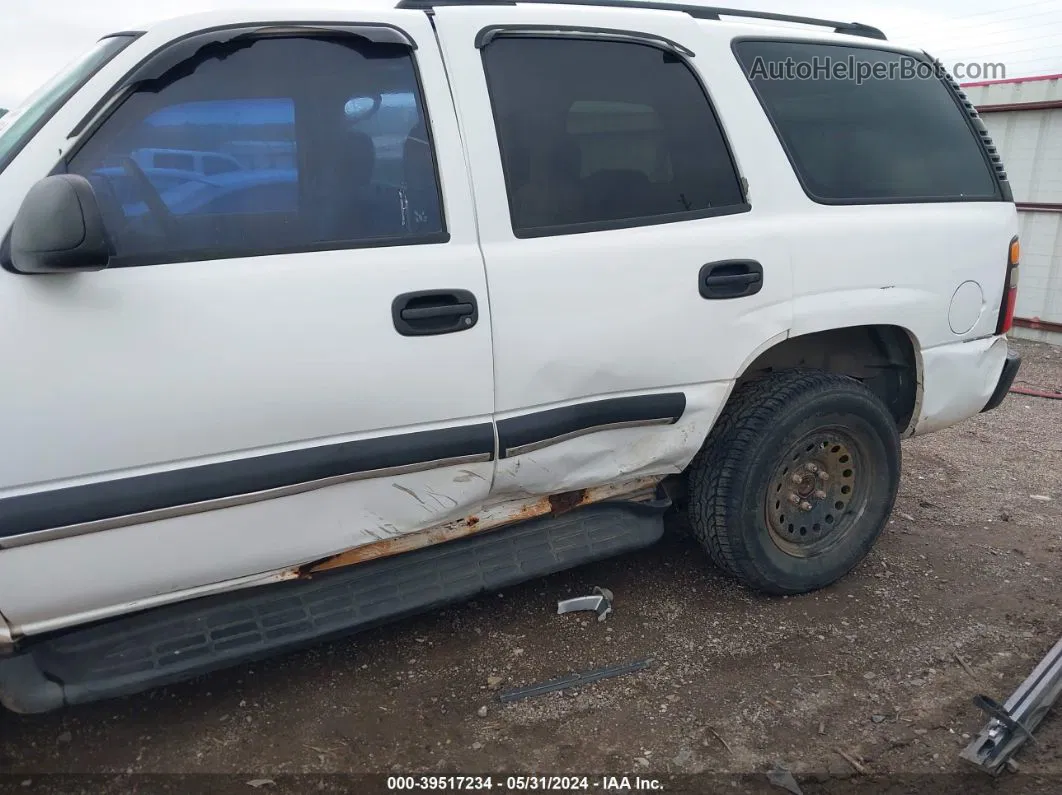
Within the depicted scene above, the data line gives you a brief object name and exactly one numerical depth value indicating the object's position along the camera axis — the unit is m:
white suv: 2.04
